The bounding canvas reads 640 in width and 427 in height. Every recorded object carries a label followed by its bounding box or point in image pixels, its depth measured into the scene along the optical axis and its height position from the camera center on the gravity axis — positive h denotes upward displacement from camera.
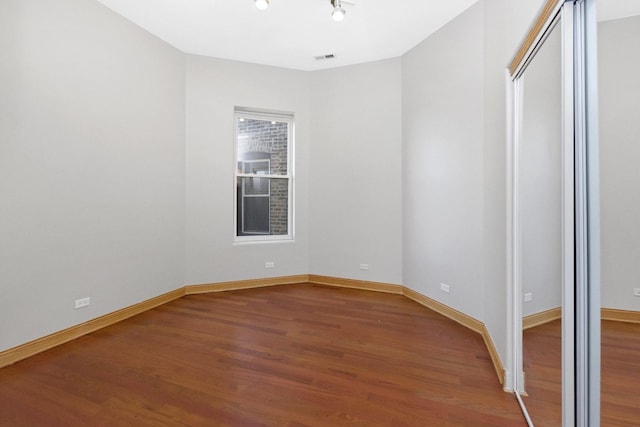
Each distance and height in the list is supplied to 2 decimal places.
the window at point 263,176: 4.12 +0.53
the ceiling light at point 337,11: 2.63 +1.79
